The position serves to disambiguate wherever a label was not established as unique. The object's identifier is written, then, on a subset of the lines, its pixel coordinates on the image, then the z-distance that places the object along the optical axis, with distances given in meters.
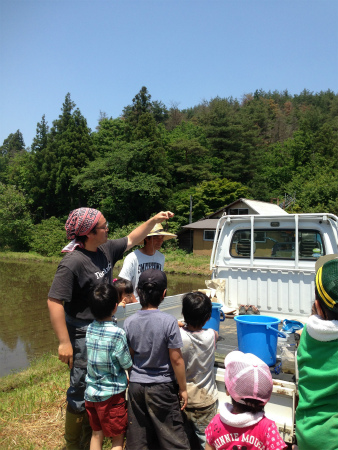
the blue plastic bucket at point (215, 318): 3.48
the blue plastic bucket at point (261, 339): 2.92
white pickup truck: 4.82
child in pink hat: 1.76
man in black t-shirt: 2.67
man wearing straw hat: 3.92
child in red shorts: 2.57
